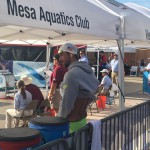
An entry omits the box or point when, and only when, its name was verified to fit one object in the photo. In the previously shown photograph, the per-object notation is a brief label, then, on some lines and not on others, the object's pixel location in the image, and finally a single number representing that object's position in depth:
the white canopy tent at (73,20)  2.55
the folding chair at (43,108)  4.52
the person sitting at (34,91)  4.43
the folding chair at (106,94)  6.62
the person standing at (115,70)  9.37
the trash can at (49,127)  2.12
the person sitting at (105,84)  6.88
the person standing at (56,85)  4.59
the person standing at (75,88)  2.38
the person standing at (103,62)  12.68
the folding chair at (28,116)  4.24
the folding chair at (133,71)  19.03
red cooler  1.81
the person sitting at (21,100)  4.29
